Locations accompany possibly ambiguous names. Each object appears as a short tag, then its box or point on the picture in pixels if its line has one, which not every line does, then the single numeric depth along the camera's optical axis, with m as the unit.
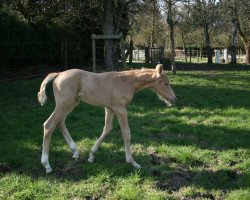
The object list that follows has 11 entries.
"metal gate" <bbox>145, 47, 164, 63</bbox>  30.88
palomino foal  6.17
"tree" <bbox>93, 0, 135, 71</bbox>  19.69
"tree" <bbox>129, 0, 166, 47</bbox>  23.64
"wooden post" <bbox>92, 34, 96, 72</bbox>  16.33
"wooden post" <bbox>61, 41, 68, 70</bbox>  18.96
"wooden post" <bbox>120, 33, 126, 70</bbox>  16.07
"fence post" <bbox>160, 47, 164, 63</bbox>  30.65
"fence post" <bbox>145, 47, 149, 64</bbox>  28.34
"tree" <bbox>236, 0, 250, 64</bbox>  33.22
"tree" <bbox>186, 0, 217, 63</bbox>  36.37
